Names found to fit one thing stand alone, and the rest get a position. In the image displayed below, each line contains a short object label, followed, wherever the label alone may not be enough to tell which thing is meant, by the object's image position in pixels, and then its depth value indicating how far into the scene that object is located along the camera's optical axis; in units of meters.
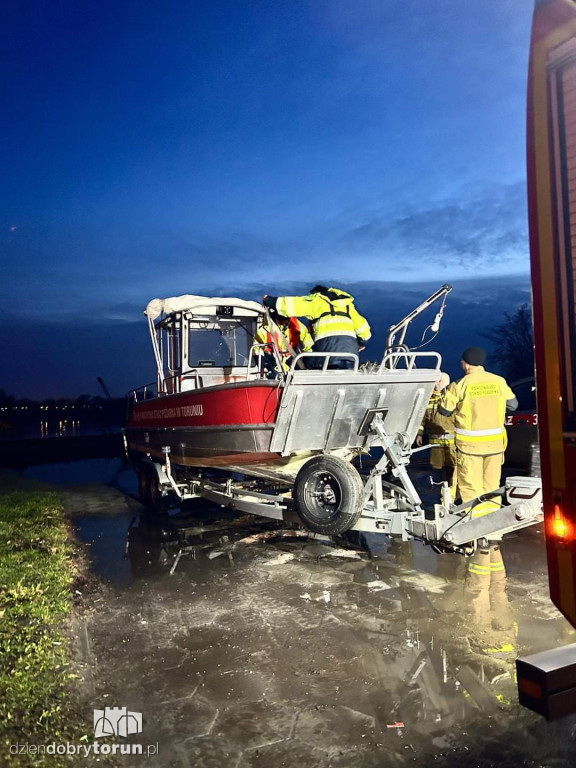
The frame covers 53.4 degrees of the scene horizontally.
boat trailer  4.64
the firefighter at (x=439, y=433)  7.22
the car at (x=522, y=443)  8.97
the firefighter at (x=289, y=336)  7.63
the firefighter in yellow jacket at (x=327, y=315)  6.38
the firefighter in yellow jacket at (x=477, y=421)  6.02
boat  5.71
